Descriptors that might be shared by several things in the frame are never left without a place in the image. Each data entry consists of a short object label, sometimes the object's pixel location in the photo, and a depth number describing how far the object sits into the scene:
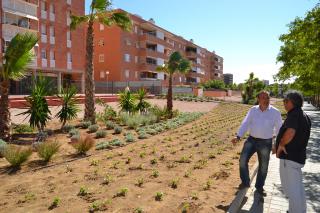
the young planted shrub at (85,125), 10.55
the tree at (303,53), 9.52
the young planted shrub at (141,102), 14.23
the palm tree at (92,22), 11.35
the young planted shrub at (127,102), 13.69
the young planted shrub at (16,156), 5.62
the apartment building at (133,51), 35.84
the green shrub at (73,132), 9.00
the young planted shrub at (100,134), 9.06
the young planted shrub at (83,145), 6.74
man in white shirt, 4.12
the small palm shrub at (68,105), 9.76
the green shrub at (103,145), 7.53
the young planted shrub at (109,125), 10.65
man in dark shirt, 3.27
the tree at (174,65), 16.70
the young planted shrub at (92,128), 9.88
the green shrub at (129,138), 8.58
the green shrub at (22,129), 9.19
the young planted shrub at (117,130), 9.85
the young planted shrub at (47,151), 6.06
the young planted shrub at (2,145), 6.40
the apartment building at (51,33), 22.58
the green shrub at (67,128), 9.64
